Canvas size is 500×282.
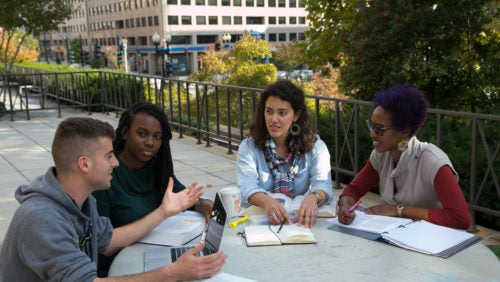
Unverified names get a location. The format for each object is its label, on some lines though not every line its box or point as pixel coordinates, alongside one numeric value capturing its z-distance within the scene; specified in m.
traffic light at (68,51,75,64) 76.93
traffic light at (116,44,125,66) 58.34
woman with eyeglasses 2.62
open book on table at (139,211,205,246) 2.36
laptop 2.08
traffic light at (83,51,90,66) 72.96
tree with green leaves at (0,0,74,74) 13.03
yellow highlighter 2.50
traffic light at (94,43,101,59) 54.23
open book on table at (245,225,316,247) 2.25
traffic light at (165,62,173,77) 47.74
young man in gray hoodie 1.70
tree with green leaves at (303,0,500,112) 8.28
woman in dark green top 2.69
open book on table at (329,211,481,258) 2.16
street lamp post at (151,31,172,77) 44.31
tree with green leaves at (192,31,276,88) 14.85
